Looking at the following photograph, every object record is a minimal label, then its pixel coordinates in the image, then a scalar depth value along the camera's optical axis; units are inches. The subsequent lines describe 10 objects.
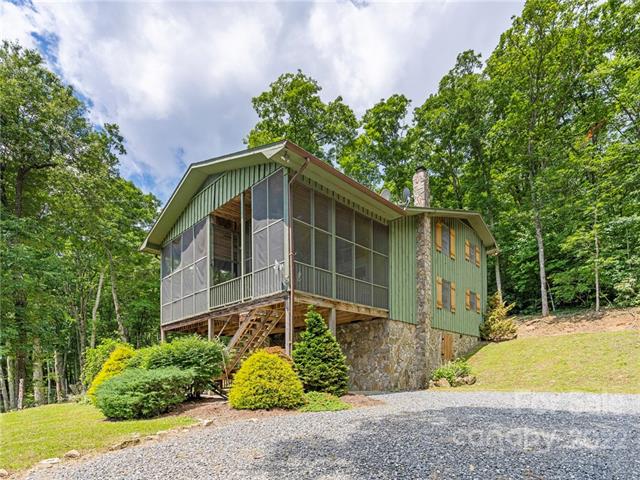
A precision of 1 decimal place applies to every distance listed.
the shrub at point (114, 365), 415.5
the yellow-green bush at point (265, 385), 282.2
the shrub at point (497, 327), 639.8
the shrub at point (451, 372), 461.2
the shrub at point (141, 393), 277.3
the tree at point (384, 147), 1001.5
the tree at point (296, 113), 989.2
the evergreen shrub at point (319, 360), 318.7
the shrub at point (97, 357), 524.7
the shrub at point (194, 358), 327.6
